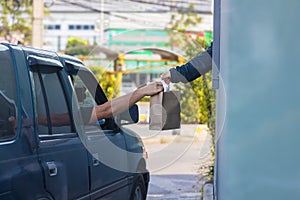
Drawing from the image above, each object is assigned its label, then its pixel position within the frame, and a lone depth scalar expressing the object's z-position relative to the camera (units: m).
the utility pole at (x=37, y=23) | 18.19
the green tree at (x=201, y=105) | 9.06
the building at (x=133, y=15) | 32.66
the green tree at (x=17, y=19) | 29.94
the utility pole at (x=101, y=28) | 43.53
